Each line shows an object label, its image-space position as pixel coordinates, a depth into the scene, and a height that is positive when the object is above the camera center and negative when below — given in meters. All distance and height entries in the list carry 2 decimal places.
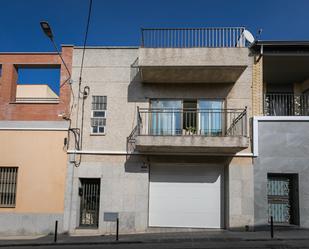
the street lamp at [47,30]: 8.37 +4.42
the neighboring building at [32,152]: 10.57 +0.52
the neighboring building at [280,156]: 10.22 +0.63
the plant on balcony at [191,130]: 10.65 +1.59
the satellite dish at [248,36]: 10.53 +5.47
